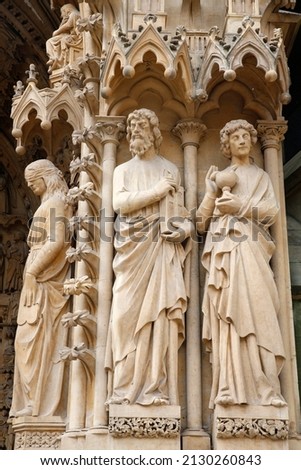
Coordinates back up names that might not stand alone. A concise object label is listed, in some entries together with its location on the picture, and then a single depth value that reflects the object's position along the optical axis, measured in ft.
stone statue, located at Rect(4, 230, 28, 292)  40.14
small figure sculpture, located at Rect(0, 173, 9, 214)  41.46
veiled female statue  26.27
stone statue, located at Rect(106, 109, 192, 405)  22.47
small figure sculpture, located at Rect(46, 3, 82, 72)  31.22
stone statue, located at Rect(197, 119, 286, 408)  22.43
